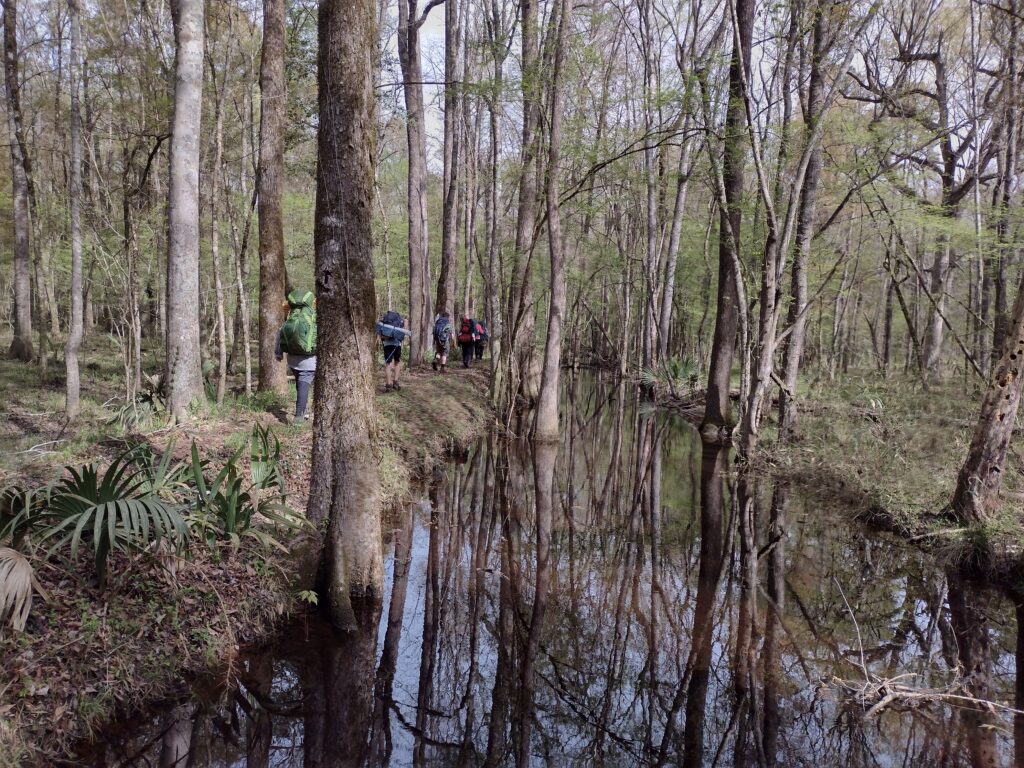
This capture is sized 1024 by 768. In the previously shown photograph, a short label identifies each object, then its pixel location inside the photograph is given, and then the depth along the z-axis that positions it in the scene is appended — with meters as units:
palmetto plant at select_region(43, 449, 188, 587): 3.89
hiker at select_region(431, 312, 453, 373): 15.66
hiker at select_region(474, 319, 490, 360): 19.39
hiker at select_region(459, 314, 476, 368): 18.31
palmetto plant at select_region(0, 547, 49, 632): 3.33
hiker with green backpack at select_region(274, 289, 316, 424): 7.54
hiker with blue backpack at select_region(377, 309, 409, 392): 10.86
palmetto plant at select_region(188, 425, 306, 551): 4.62
